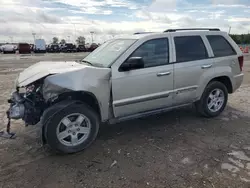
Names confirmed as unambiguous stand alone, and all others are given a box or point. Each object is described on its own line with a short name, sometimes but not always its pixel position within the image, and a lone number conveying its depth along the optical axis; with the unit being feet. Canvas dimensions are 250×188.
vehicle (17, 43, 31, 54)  130.62
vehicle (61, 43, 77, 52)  142.51
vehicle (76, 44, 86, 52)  147.74
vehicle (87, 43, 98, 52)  153.15
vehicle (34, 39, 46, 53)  136.67
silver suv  11.65
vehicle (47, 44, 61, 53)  142.10
